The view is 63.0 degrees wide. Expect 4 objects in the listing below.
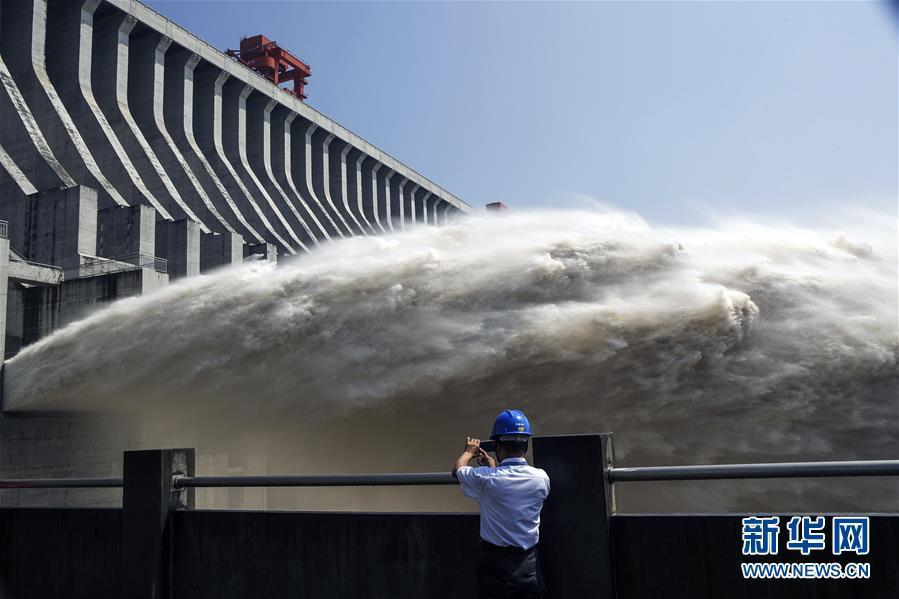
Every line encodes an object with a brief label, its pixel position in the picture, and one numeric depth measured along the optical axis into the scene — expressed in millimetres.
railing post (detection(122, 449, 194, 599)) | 7629
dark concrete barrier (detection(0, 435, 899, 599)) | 5562
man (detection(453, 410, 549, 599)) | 4867
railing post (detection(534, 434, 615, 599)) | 5812
